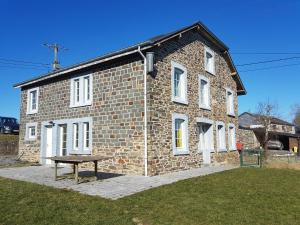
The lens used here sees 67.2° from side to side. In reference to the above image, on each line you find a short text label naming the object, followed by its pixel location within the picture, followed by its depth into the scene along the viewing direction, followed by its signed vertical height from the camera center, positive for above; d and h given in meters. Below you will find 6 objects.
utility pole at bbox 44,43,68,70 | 21.40 +7.78
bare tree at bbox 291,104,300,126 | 52.71 +4.40
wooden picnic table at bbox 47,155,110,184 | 7.00 -0.68
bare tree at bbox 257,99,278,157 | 25.13 +2.39
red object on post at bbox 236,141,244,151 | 14.04 -0.56
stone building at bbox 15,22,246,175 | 9.10 +1.45
